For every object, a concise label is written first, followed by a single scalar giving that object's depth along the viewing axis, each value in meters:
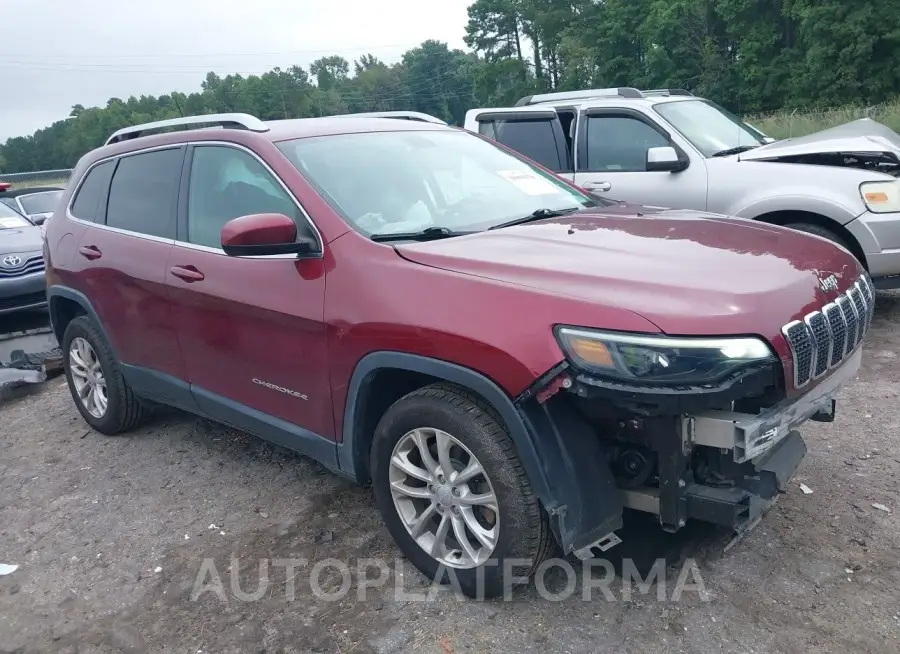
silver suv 5.52
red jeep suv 2.45
